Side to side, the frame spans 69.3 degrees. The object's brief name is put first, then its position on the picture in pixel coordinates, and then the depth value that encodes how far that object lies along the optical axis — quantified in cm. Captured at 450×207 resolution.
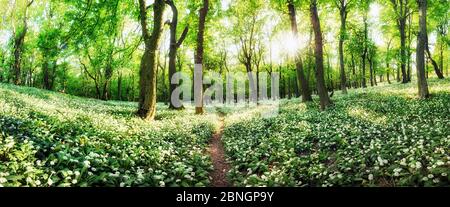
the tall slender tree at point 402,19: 3102
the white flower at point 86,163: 612
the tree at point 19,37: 3684
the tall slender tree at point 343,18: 3102
